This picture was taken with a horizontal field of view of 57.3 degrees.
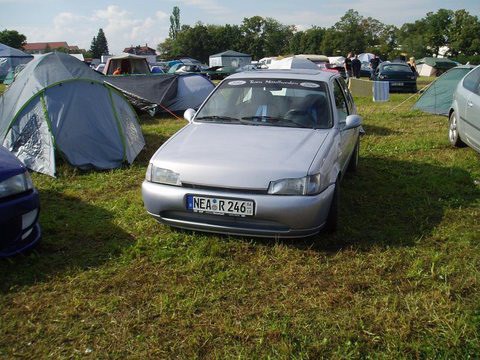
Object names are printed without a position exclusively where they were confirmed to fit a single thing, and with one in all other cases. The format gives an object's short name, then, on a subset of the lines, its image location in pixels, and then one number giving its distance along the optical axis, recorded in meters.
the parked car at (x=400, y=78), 18.23
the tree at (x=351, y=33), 78.81
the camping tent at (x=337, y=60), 40.75
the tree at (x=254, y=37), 89.12
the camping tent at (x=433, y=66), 31.00
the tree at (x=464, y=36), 57.19
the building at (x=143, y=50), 68.50
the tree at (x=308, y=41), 86.44
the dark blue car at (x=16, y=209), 3.29
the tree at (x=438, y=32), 62.41
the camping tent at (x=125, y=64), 19.42
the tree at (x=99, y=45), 114.50
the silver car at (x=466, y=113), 6.29
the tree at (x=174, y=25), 123.94
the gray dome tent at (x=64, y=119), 6.52
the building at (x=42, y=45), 132.48
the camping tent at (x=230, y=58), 54.75
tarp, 11.79
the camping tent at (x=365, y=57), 44.46
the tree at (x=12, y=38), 75.35
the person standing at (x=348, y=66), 23.27
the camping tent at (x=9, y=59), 29.28
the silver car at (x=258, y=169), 3.50
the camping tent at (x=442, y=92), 11.32
